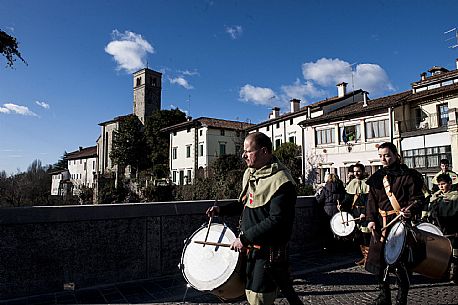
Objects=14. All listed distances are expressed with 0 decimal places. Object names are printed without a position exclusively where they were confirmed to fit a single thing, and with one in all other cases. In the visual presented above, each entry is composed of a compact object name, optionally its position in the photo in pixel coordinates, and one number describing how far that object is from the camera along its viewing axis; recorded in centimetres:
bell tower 7969
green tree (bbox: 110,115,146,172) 6175
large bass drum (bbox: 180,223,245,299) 308
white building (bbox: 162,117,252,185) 5212
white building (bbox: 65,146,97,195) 8425
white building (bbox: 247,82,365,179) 4184
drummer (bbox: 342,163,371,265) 717
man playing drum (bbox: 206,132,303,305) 289
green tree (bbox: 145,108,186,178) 6197
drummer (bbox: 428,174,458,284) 625
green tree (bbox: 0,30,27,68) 876
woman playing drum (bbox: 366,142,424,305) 415
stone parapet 498
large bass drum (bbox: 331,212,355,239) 727
